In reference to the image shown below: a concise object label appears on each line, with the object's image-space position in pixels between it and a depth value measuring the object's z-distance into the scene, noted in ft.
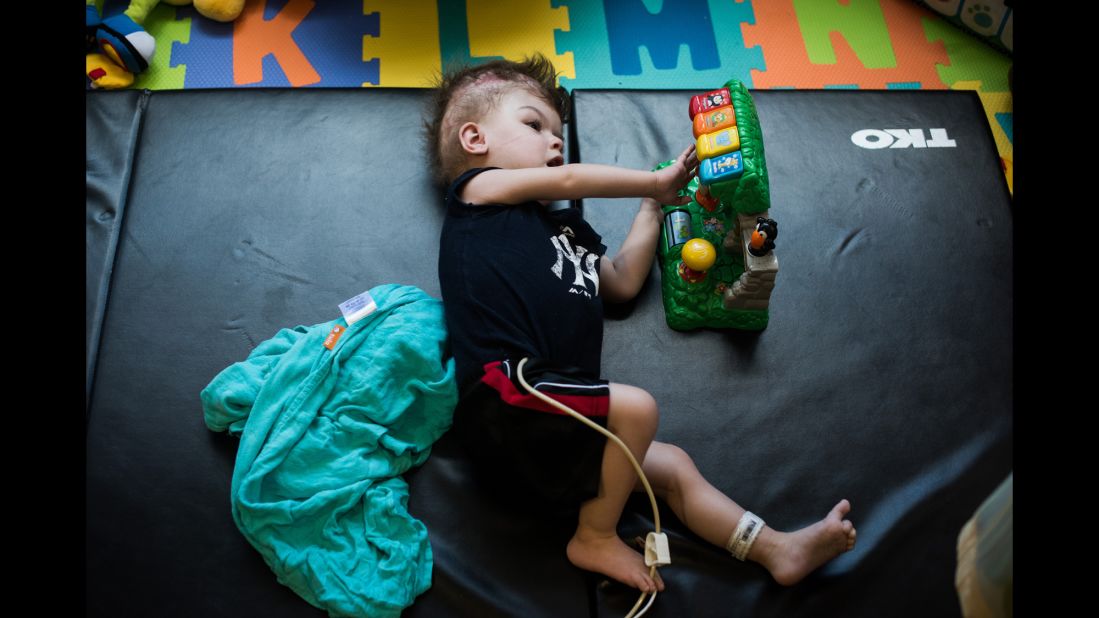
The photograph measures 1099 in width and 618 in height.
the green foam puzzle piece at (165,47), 6.73
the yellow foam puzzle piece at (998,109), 6.61
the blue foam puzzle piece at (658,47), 6.88
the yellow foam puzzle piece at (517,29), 6.91
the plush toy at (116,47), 6.36
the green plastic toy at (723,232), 4.32
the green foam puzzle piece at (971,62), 6.95
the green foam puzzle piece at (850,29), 7.09
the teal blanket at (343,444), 4.08
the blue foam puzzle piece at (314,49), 6.79
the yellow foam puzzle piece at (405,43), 6.79
